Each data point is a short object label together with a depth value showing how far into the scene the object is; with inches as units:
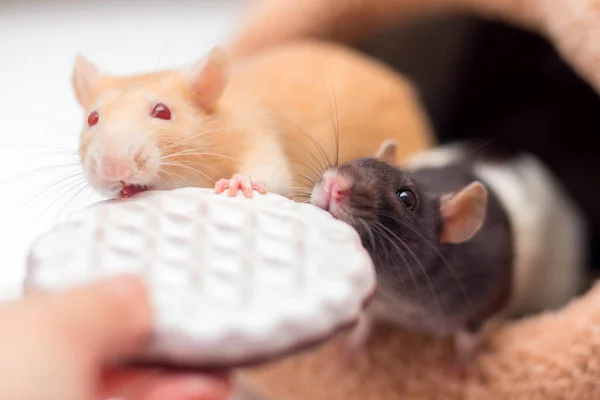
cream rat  8.3
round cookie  7.0
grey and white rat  8.6
